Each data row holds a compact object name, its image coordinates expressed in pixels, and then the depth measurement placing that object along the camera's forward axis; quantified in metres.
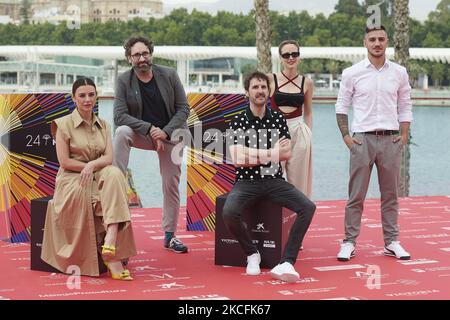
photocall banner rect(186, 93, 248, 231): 6.04
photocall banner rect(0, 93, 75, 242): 5.51
